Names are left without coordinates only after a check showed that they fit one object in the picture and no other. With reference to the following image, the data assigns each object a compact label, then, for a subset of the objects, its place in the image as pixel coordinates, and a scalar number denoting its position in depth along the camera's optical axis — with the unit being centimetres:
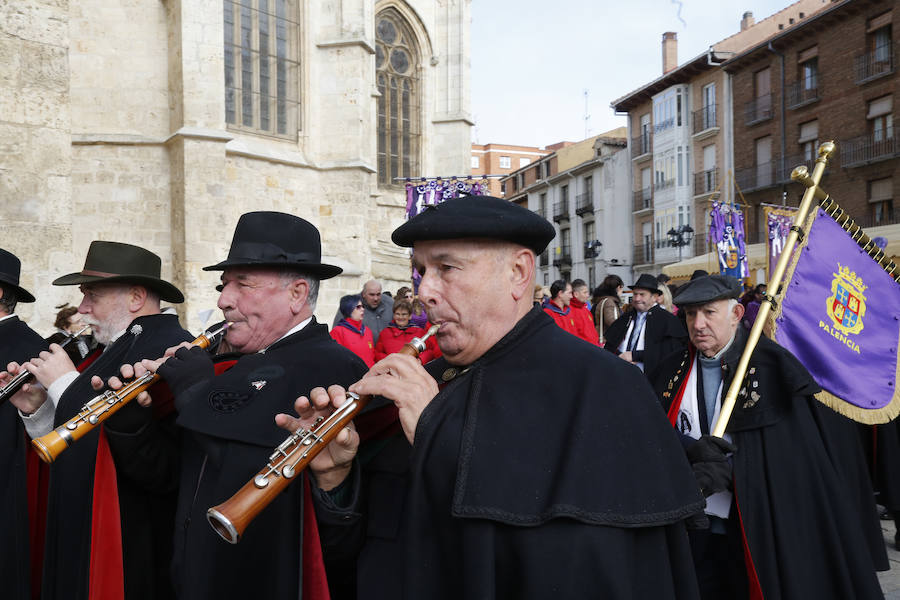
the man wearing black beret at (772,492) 326
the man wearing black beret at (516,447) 160
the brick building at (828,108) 2723
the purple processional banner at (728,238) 1806
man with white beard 287
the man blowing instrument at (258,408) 229
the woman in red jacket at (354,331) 831
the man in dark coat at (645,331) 776
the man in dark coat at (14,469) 350
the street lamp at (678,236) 2648
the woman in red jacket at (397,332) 839
